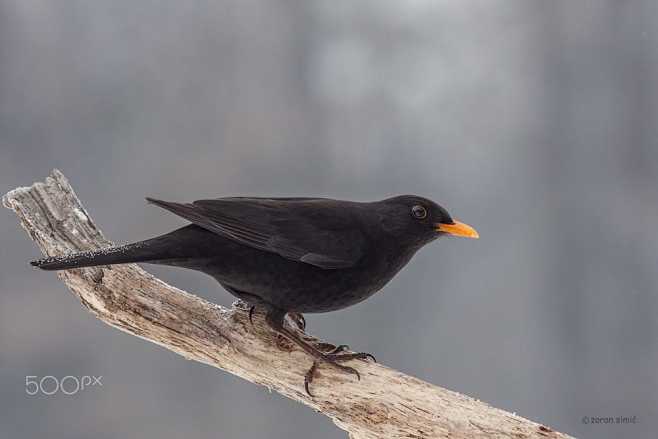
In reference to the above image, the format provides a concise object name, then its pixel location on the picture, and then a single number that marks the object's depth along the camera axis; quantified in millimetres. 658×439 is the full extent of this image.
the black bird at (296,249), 5098
